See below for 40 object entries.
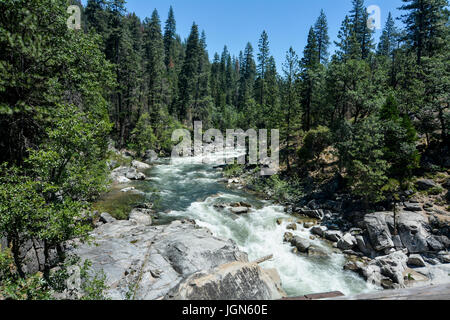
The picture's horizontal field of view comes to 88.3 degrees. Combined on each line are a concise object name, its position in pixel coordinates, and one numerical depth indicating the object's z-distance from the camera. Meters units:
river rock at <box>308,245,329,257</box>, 13.58
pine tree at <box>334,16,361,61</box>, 24.78
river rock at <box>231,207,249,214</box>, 18.42
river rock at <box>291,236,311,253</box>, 13.91
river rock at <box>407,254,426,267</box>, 12.40
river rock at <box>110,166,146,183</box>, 23.83
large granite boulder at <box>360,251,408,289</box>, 11.11
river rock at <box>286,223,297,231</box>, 16.31
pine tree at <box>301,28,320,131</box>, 29.73
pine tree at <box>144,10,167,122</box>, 41.54
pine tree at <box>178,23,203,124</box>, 49.09
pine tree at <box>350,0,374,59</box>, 37.78
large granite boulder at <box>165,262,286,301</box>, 6.15
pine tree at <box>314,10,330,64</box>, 42.28
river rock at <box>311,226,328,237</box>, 15.72
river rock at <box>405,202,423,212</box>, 15.52
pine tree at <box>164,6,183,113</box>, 61.13
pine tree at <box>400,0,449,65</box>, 25.86
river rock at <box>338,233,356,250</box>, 14.22
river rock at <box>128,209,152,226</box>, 14.73
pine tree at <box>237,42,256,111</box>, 69.00
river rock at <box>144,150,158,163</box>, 34.30
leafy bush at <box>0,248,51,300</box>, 5.77
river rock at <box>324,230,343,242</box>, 15.07
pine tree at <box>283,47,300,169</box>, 26.53
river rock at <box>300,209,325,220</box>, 17.98
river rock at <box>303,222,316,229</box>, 16.69
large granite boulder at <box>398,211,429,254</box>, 13.40
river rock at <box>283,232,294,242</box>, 15.00
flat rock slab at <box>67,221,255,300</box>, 8.46
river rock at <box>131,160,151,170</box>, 29.41
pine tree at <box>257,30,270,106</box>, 49.50
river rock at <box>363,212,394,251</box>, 13.60
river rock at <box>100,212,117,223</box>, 14.30
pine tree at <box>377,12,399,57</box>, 57.81
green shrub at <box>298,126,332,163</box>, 24.38
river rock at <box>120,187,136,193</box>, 20.12
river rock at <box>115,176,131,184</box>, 22.77
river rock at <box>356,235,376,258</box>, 13.76
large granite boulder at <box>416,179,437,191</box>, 17.00
